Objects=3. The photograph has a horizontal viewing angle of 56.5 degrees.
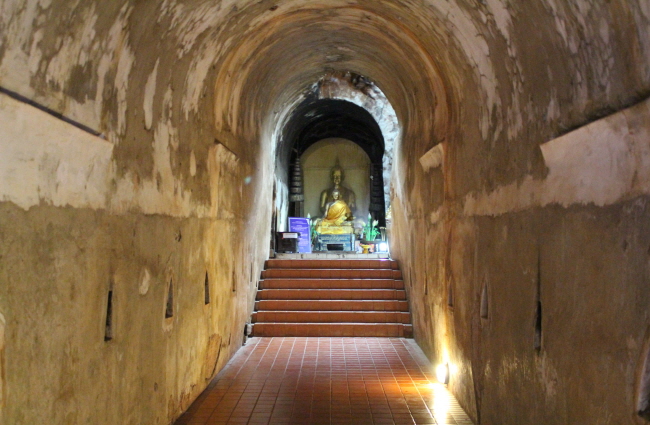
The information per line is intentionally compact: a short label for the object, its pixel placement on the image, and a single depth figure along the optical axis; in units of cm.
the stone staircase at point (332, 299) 857
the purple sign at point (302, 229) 1400
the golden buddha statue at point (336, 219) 1658
